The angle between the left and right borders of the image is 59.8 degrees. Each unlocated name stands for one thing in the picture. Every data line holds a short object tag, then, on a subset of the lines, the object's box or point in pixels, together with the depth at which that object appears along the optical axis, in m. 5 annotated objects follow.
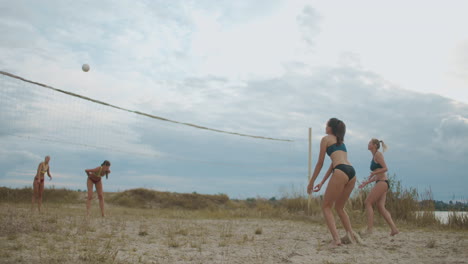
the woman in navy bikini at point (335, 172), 5.55
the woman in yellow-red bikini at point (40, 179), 11.64
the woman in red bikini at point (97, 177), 10.46
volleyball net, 10.10
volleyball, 11.25
